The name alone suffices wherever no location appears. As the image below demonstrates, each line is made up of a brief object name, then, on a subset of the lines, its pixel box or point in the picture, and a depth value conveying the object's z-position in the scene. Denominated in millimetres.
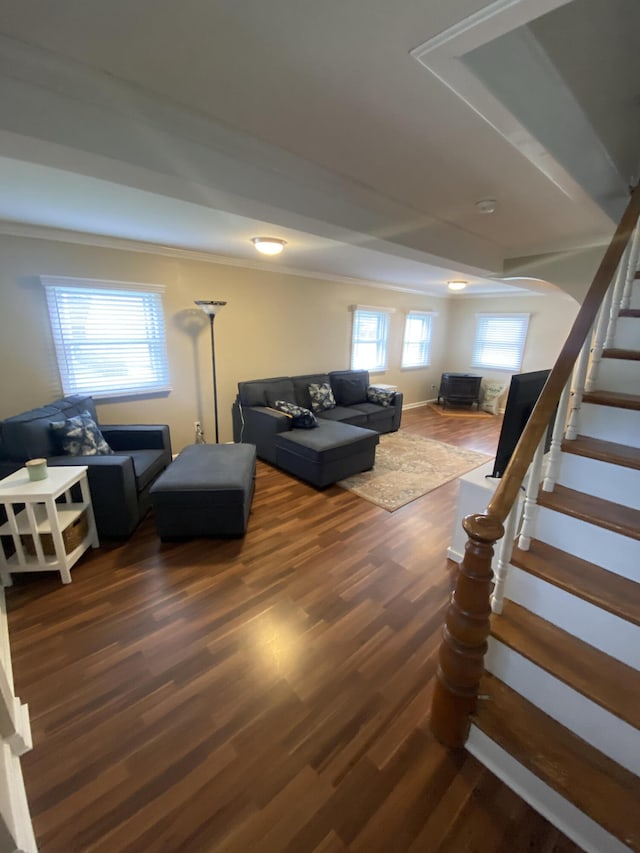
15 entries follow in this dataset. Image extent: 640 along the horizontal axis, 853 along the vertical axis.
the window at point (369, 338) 5598
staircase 1056
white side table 1926
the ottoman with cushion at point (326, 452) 3271
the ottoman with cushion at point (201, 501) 2400
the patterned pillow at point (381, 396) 5047
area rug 3303
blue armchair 2291
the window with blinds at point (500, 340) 6398
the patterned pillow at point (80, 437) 2516
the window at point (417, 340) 6566
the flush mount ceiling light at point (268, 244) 2869
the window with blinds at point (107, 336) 3002
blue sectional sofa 3344
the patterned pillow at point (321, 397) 4527
